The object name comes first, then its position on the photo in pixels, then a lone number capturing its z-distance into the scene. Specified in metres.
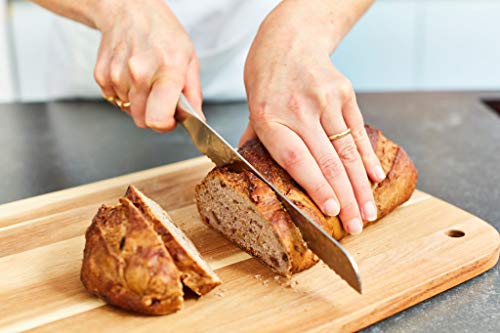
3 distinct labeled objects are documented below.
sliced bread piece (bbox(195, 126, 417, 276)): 0.72
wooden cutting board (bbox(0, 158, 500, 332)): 0.67
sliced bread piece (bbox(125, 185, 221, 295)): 0.69
